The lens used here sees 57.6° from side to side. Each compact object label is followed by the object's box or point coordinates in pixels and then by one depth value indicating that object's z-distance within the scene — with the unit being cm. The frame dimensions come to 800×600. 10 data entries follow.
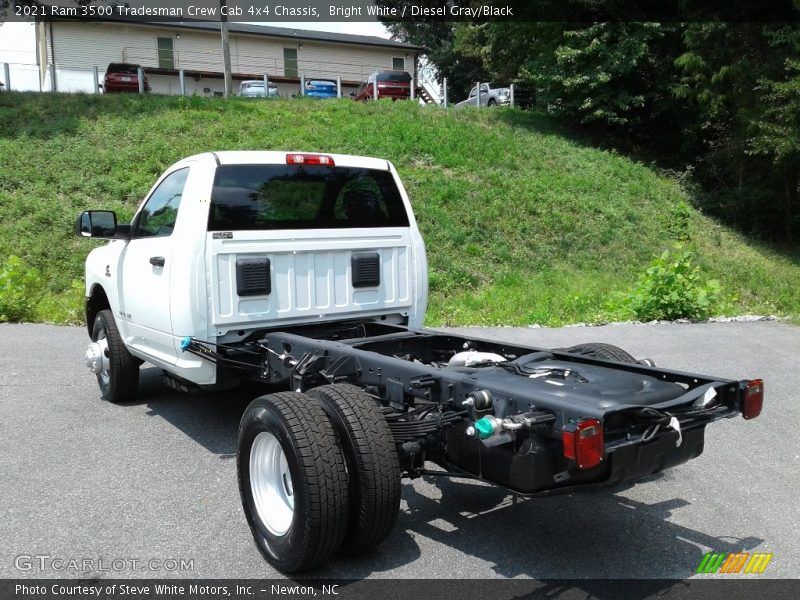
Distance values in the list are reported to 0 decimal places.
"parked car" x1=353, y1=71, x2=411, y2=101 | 3102
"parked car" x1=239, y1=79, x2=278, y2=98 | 3094
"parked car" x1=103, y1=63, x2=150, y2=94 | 2717
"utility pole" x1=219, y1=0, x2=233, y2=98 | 2688
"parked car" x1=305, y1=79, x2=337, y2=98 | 3033
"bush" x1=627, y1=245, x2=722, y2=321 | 1136
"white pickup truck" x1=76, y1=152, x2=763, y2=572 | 336
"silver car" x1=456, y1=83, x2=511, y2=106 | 3011
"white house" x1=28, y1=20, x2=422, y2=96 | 3606
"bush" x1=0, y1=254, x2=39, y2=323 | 1166
